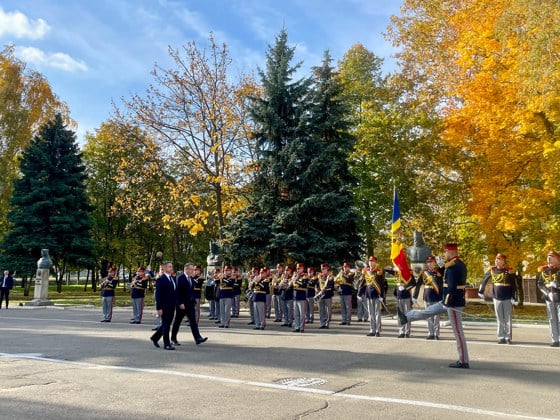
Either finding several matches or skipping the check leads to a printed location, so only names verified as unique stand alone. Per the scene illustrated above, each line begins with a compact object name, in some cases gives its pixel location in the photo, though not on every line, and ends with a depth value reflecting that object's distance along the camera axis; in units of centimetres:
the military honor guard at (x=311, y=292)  1703
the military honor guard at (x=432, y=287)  1309
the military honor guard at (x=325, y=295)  1631
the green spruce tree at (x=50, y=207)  3488
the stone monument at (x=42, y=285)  2769
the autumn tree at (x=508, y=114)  1408
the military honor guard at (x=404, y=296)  1352
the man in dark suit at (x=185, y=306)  1141
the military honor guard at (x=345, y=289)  1714
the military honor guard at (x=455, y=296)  864
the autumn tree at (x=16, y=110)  3938
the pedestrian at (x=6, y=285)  2609
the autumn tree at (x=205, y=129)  2578
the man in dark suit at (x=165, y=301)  1094
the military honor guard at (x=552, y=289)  1185
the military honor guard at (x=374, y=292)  1397
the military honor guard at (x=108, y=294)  1838
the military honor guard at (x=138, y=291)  1773
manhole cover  728
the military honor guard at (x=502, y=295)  1212
